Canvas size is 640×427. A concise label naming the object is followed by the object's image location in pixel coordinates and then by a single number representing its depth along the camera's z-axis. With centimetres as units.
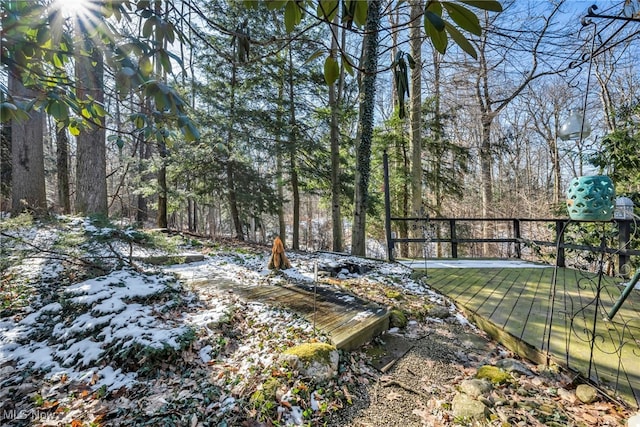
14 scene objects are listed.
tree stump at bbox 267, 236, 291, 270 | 445
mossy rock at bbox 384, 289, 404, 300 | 333
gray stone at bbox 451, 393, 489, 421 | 157
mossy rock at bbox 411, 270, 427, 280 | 423
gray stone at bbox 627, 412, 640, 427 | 134
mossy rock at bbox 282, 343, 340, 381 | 189
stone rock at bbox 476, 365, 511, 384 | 186
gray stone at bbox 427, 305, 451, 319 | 293
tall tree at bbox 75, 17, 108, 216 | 561
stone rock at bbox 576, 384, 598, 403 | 166
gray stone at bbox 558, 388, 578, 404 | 169
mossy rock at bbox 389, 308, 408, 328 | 271
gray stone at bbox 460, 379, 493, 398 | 173
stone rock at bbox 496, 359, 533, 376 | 197
